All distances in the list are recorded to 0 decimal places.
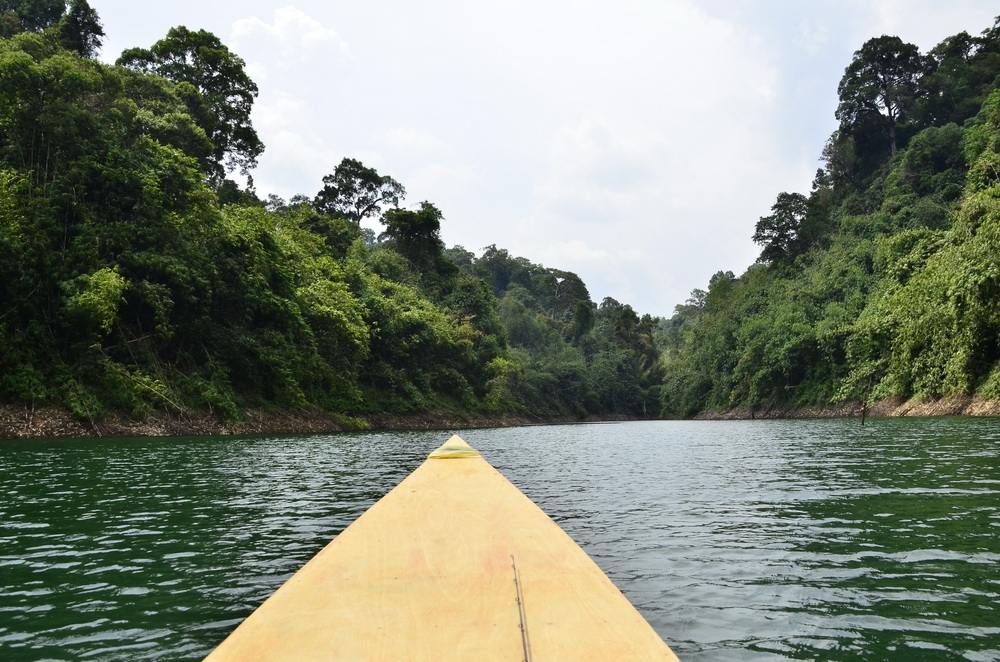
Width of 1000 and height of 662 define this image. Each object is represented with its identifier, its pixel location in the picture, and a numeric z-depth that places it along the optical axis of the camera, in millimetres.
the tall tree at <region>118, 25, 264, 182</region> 41375
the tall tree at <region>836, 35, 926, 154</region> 71000
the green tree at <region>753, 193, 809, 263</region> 72312
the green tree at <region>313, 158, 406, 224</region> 62625
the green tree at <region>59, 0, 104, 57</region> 39938
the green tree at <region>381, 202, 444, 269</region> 61156
